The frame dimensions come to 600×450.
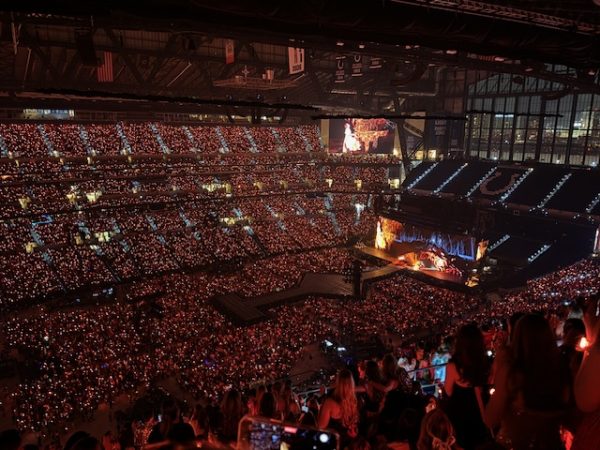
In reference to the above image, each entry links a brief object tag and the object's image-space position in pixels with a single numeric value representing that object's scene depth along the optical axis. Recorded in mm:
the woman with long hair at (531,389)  2994
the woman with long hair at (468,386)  3967
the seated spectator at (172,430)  3705
